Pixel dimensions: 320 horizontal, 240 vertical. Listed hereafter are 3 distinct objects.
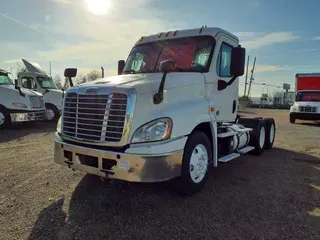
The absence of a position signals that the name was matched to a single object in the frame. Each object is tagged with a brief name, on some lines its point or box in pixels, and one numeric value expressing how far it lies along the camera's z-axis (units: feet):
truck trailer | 54.08
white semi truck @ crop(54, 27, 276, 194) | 11.39
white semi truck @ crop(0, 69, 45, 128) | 35.47
